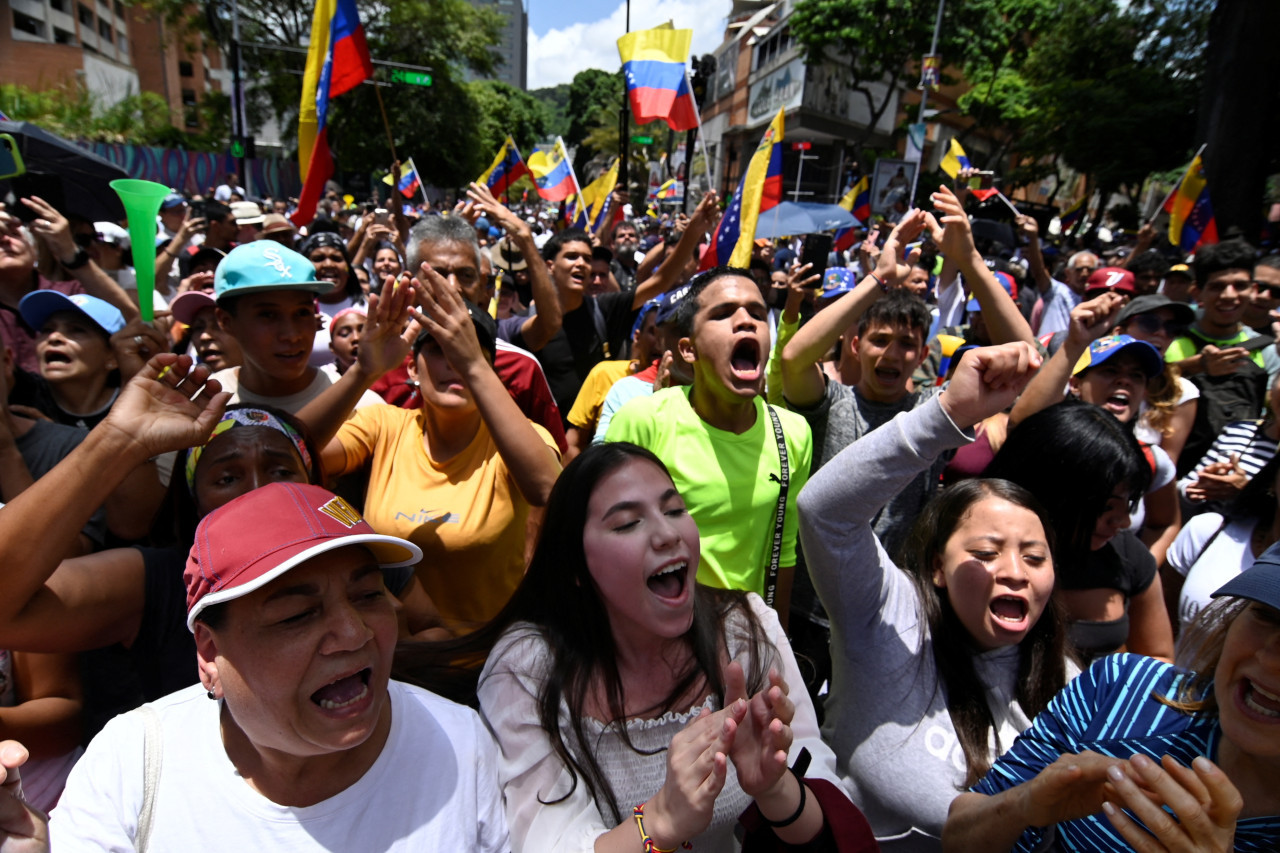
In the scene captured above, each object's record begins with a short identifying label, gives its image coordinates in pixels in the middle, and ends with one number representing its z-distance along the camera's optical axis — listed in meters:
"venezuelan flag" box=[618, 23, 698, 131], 6.47
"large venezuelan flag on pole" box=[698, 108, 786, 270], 5.07
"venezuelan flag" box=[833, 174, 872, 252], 12.10
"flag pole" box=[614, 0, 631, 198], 12.39
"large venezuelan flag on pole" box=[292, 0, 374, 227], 4.61
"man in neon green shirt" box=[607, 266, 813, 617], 2.48
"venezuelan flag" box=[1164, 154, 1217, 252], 6.90
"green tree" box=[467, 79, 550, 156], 41.34
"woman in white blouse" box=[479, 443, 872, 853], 1.40
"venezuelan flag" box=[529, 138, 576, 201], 8.92
